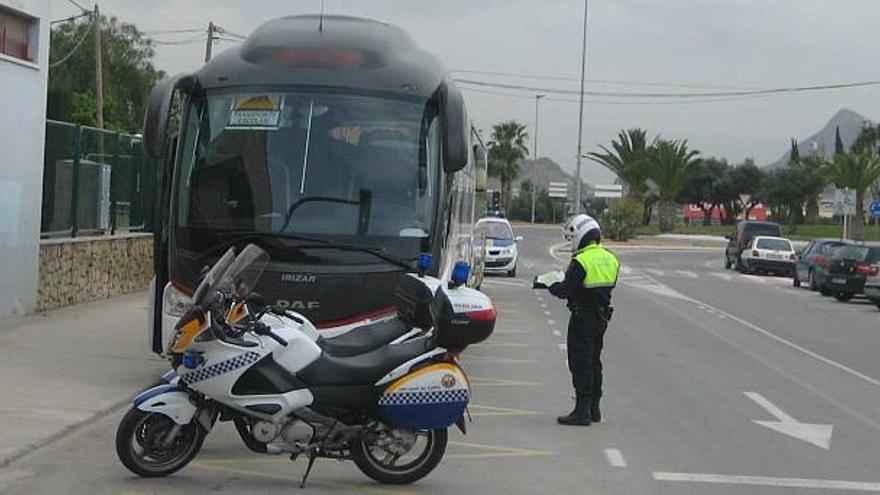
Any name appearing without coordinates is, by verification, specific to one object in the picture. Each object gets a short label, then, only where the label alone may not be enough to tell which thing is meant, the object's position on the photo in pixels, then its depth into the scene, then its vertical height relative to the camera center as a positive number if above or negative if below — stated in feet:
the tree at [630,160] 267.80 +12.07
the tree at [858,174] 224.86 +9.59
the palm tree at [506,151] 336.49 +15.92
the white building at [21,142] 53.01 +1.85
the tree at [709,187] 359.25 +9.43
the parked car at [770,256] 143.95 -3.90
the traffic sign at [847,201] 162.40 +3.32
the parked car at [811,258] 112.37 -3.20
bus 34.19 +0.84
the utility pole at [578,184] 205.05 +4.76
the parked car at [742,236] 154.10 -1.88
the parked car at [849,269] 101.60 -3.55
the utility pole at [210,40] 144.36 +17.98
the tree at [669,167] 255.29 +10.54
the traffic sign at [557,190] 341.68 +5.99
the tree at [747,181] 354.74 +11.61
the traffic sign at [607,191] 292.61 +5.55
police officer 34.30 -2.64
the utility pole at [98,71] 134.12 +13.07
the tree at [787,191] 305.53 +8.13
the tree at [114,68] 202.39 +20.76
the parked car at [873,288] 92.38 -4.54
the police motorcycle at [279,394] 24.95 -3.98
